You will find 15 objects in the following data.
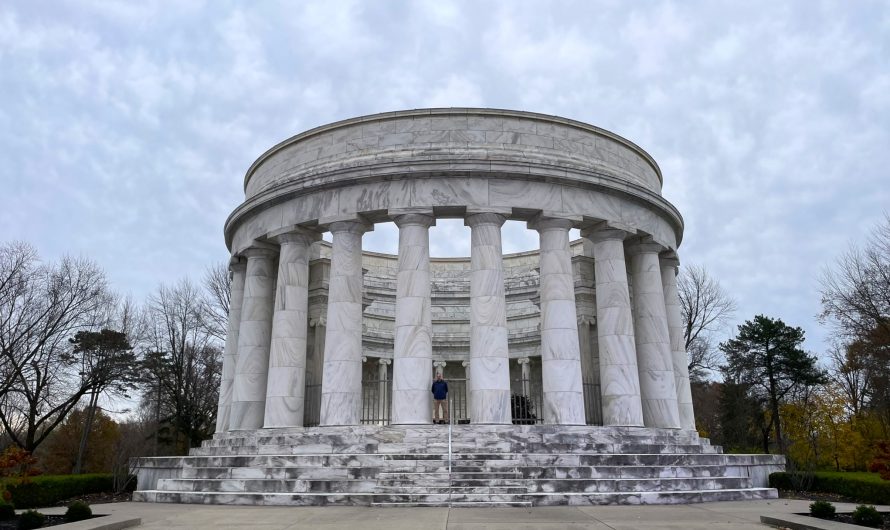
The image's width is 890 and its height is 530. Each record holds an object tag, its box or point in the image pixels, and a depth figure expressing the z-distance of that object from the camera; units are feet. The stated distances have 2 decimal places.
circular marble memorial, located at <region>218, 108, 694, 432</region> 94.63
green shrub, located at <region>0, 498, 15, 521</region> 57.06
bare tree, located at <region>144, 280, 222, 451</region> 173.17
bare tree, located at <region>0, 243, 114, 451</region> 137.69
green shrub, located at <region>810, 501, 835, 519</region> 55.83
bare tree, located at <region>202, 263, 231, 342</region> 194.90
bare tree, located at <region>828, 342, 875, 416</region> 177.57
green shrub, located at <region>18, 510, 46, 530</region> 55.52
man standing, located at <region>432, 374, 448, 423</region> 93.45
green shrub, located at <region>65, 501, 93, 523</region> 60.64
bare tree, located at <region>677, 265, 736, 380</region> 196.85
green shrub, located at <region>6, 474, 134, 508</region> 86.84
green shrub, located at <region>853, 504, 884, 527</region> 53.01
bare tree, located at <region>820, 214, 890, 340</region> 145.18
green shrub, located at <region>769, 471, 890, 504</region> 78.59
